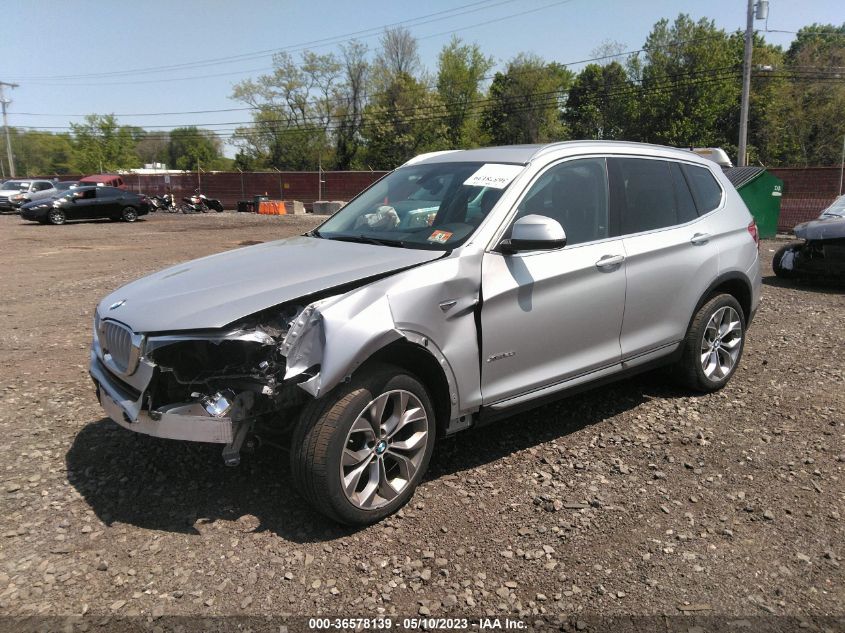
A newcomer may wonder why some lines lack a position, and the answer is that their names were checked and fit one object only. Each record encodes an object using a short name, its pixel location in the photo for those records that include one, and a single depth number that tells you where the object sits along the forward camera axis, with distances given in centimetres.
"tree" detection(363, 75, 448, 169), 6838
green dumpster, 1467
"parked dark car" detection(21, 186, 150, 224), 2320
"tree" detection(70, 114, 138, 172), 9069
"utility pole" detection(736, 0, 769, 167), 2667
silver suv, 284
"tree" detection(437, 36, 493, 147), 7400
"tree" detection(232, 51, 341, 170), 7194
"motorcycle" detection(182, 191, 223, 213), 3297
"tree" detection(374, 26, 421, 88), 7231
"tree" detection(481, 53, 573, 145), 7075
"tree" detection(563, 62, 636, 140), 6929
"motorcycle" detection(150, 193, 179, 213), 3381
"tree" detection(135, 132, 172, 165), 11694
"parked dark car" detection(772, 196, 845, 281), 938
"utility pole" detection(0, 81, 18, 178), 6202
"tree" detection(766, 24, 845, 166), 5850
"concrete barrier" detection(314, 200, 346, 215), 3254
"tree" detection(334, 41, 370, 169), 7169
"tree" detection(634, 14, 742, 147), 6269
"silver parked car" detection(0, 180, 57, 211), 2999
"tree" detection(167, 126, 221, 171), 10956
